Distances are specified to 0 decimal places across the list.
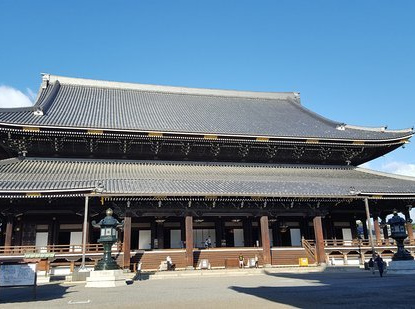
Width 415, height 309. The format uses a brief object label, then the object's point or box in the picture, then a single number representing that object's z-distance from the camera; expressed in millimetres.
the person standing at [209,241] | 26670
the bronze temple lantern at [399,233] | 20703
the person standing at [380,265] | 18469
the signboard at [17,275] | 12227
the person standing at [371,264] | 21767
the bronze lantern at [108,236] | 16719
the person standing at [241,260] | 23695
